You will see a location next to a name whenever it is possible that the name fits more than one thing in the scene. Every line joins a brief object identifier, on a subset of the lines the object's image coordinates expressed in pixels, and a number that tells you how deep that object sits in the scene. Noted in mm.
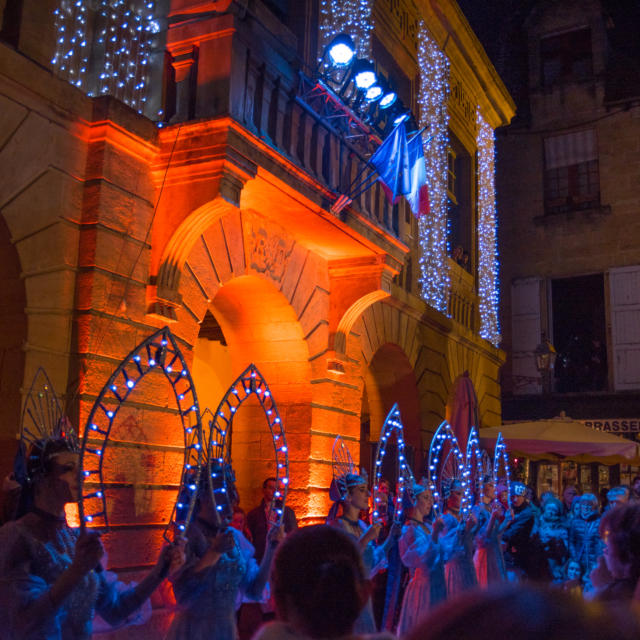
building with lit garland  6801
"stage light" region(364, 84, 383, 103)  10375
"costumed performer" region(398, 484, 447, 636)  8125
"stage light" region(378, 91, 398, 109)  10648
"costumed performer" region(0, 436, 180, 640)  3205
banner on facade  19609
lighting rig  9828
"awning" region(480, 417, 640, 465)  12781
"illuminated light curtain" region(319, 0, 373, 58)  11117
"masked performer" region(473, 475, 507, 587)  10344
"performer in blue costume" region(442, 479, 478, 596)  9156
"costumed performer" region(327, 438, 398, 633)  6633
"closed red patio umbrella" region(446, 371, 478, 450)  14805
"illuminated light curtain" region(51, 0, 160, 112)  7375
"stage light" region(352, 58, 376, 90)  10195
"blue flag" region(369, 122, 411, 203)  9844
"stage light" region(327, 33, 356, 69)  9856
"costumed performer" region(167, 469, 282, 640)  4660
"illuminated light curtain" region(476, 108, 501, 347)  17453
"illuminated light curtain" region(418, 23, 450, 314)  14594
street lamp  16384
